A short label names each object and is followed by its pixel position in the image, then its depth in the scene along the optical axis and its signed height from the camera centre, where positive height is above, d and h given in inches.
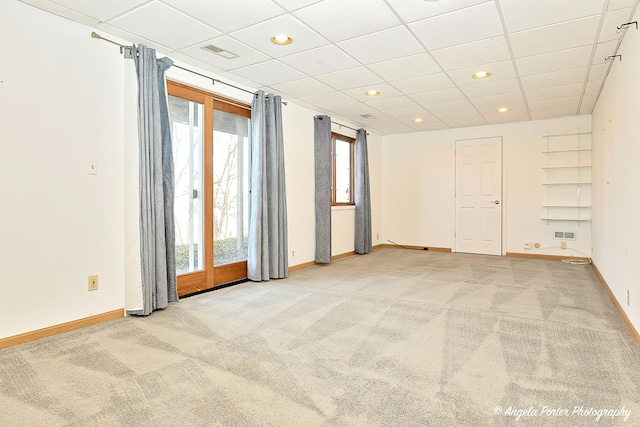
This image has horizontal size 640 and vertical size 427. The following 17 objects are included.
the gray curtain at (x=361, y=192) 269.1 +9.0
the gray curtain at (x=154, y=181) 128.1 +9.3
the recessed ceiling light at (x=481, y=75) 160.6 +55.1
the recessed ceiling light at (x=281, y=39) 126.5 +56.5
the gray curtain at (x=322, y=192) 228.4 +8.0
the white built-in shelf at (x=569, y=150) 237.4 +32.4
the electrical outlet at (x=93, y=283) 120.1 -23.5
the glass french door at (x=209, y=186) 155.0 +9.2
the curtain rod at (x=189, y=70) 119.5 +54.9
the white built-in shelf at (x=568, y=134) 237.1 +43.1
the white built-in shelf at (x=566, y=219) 239.1 -11.4
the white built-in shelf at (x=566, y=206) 237.0 -3.1
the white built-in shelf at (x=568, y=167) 238.7 +22.1
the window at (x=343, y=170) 259.9 +25.1
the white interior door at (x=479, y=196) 269.9 +5.0
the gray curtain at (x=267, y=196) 181.0 +5.1
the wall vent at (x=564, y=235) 244.8 -21.9
